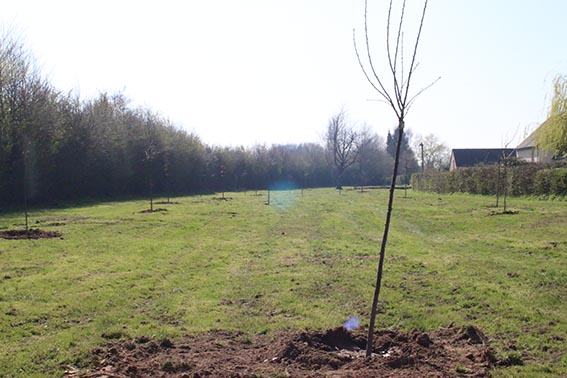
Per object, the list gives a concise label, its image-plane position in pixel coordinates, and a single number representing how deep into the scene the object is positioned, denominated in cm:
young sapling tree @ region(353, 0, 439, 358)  431
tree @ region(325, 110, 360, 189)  7712
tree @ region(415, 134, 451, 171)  8581
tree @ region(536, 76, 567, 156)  2331
